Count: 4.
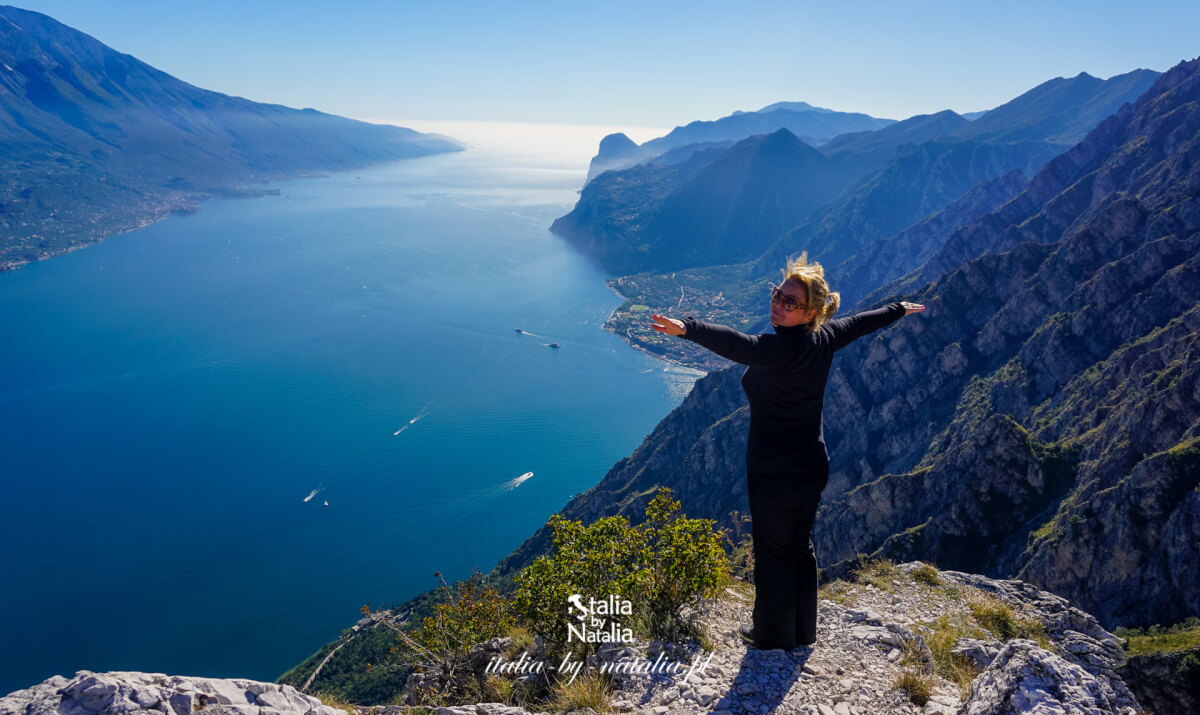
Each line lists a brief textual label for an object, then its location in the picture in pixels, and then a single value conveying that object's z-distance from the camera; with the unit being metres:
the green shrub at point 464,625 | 7.54
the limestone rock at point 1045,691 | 4.37
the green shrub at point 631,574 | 6.35
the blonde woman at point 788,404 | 4.77
